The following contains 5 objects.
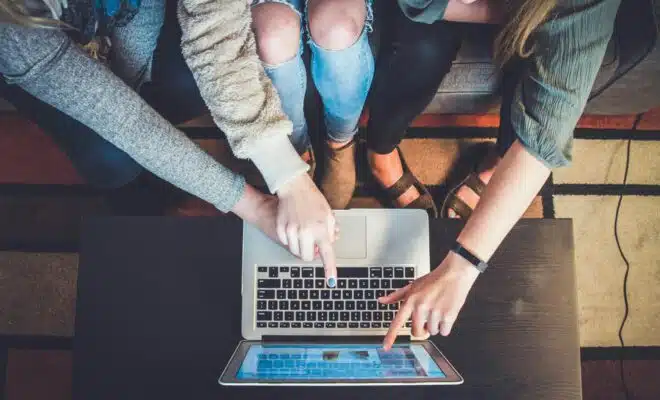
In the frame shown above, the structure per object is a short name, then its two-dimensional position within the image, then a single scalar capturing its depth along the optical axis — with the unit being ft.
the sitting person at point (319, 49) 2.71
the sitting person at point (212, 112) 2.34
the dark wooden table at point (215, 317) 2.56
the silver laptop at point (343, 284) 2.61
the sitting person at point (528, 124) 2.44
